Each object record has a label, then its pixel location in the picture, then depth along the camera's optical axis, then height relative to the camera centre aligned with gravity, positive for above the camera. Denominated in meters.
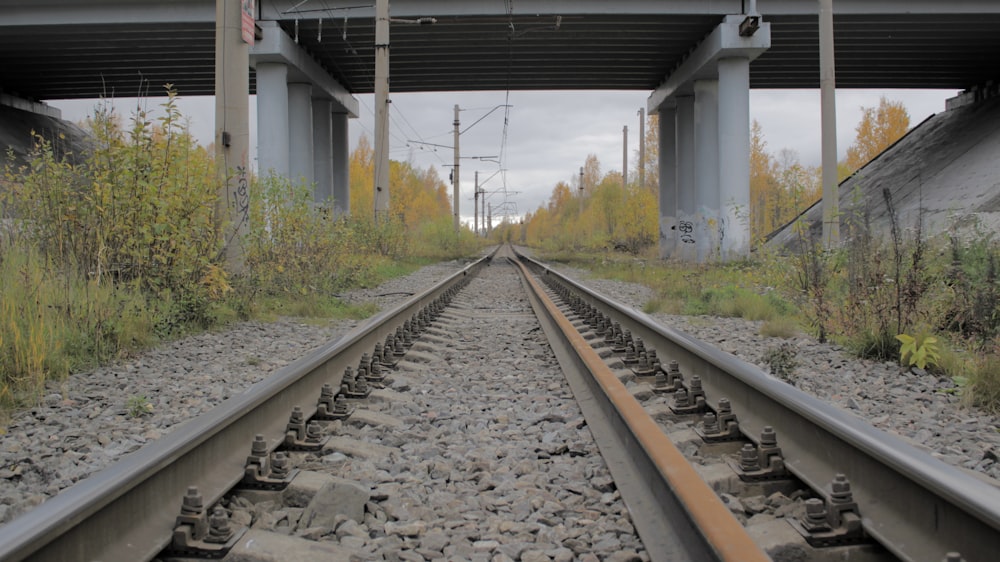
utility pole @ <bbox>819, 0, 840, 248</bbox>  13.64 +3.45
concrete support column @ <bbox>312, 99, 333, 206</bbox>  29.42 +5.69
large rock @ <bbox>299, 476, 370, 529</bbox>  2.34 -0.79
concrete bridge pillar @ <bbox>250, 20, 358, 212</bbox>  22.03 +6.07
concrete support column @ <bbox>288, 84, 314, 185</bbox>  25.28 +5.44
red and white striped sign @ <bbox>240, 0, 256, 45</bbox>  8.02 +2.99
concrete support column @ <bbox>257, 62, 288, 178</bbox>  22.06 +5.08
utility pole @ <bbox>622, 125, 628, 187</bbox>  45.50 +8.22
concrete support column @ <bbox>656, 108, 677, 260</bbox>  29.31 +4.21
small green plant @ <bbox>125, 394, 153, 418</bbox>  3.66 -0.68
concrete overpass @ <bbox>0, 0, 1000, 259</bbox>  20.31 +7.75
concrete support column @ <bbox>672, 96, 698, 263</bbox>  27.18 +3.81
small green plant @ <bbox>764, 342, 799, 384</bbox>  4.58 -0.62
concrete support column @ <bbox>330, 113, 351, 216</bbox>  31.50 +5.36
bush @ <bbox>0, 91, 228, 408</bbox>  4.91 +0.32
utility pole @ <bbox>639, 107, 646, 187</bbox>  40.75 +7.91
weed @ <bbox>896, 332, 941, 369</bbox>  4.62 -0.54
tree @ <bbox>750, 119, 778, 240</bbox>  51.22 +7.99
